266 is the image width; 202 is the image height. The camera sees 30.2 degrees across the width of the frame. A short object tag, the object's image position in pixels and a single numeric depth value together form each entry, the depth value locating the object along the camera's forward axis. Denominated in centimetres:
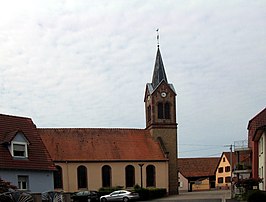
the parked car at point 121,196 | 5033
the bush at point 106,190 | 5761
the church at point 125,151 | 6438
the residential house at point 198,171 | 9738
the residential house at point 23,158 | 3127
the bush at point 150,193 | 5541
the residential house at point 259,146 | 3938
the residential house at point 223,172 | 9606
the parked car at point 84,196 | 5056
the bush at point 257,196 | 2930
